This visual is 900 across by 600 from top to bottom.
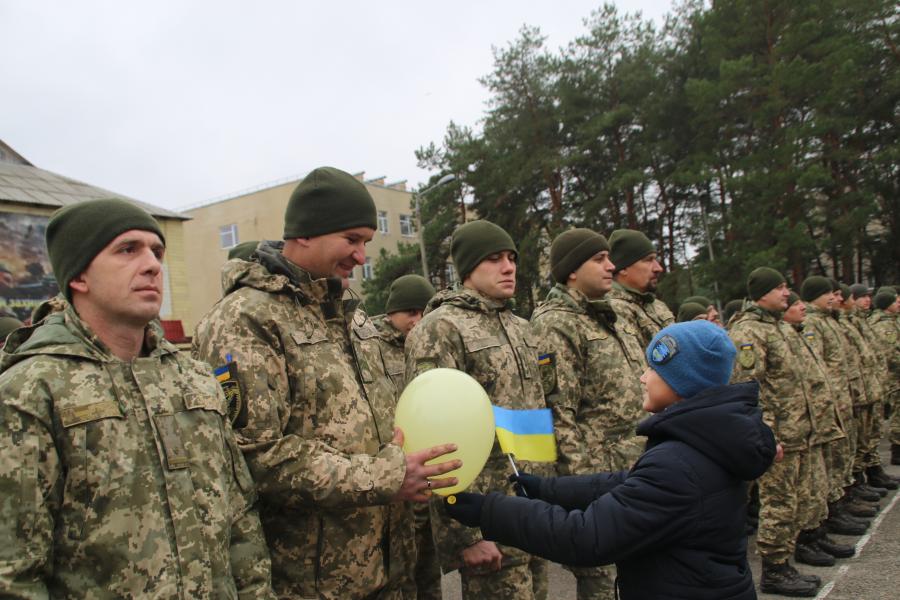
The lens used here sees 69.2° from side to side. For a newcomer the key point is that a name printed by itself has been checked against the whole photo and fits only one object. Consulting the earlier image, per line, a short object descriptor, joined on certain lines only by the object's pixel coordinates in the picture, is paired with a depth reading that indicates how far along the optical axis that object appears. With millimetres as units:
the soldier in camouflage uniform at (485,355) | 2998
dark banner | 19547
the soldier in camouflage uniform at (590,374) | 3822
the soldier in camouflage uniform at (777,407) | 5129
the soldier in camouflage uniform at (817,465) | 5598
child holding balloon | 2084
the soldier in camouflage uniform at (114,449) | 1649
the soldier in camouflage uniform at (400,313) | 6125
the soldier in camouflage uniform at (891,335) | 9562
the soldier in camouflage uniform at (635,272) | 5219
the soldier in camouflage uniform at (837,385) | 6583
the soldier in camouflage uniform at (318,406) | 2238
